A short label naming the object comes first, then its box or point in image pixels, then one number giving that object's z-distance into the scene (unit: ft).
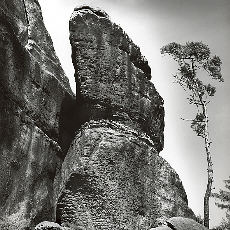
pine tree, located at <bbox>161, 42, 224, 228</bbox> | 89.20
